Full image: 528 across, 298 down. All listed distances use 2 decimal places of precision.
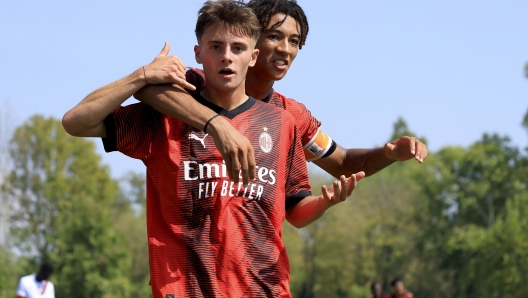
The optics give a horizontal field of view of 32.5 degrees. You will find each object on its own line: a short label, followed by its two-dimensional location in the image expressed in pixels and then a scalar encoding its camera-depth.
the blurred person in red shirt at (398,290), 19.50
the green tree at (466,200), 64.75
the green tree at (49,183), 64.00
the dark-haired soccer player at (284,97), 5.11
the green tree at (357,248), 69.00
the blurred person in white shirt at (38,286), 17.47
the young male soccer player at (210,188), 5.23
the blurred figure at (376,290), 19.94
